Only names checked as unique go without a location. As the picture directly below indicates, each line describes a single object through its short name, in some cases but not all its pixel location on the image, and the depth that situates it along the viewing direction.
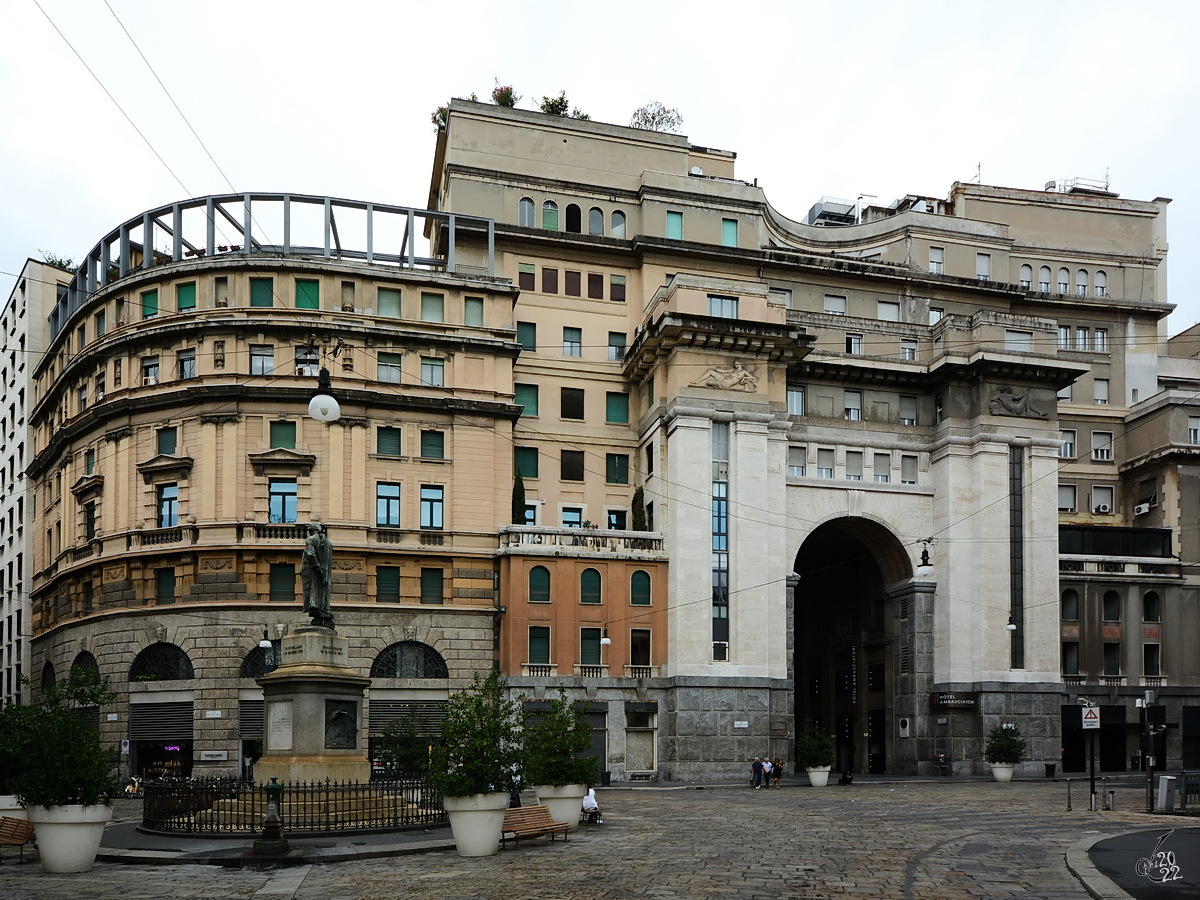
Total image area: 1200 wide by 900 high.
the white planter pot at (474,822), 23.45
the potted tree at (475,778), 23.20
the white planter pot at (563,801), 28.25
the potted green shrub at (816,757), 52.84
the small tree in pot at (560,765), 27.64
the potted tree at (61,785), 22.55
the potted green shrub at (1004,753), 56.97
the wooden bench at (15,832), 24.06
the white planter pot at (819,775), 52.81
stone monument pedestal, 28.05
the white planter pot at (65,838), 22.61
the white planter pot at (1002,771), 56.88
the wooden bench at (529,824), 25.00
